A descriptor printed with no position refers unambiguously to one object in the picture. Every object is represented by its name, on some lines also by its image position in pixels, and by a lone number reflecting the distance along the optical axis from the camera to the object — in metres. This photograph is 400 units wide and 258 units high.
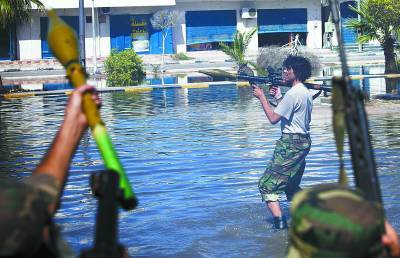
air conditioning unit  51.09
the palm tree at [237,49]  36.19
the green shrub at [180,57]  46.83
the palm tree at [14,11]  25.39
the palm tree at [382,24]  32.06
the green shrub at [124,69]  31.36
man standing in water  7.09
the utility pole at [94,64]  37.76
